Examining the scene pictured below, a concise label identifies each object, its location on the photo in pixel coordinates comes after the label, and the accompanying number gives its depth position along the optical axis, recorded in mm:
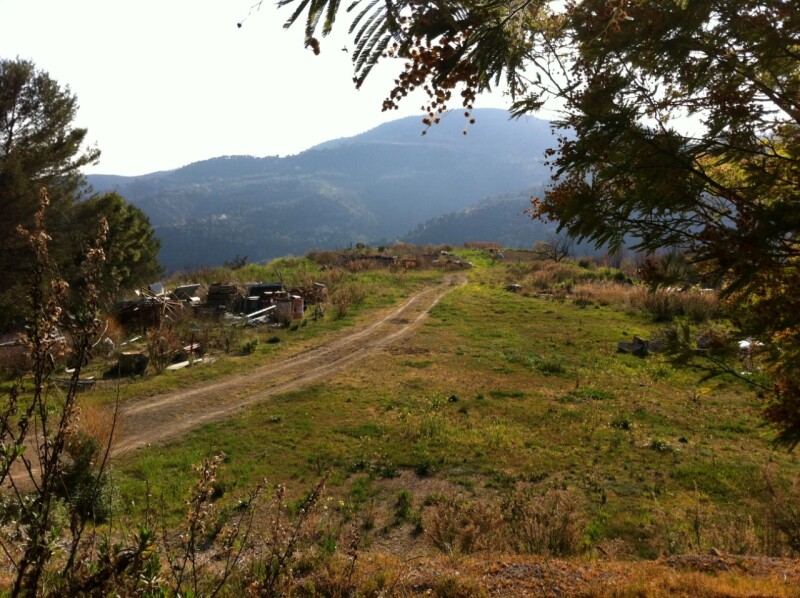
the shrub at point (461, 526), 5418
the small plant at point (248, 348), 15167
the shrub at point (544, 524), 5414
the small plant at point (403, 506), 6680
